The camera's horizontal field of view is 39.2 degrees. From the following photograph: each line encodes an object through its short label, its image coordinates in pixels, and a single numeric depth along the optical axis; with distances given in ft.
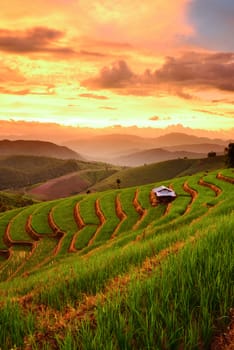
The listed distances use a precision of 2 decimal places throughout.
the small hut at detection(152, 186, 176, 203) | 150.87
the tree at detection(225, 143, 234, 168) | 252.87
